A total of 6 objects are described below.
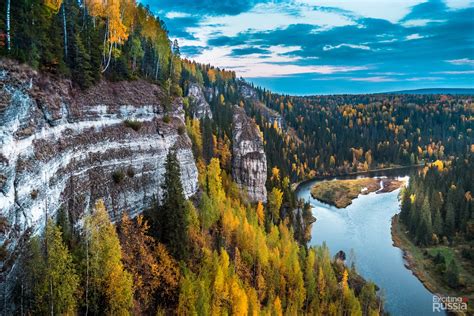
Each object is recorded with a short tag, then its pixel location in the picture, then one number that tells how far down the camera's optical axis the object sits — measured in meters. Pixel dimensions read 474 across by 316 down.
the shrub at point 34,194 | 23.71
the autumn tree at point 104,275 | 26.52
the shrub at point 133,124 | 41.06
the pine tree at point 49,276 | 22.08
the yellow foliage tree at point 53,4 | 34.53
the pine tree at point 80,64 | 35.34
